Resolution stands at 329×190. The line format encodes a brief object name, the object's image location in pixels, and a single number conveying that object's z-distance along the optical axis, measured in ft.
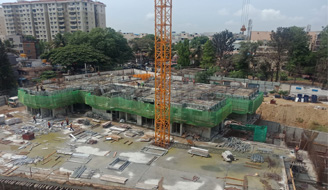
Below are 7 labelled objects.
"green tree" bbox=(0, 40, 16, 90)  135.13
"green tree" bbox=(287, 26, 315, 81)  164.70
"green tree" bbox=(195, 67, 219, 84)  152.66
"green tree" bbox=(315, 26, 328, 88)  140.80
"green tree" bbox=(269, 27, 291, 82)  163.73
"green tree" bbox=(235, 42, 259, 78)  174.29
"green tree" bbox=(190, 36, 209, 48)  380.04
